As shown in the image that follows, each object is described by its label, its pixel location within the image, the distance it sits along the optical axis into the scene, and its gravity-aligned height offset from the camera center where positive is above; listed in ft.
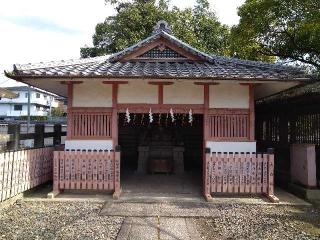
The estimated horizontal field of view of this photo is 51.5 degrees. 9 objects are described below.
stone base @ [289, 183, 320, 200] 29.48 -5.45
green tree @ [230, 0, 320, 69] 46.68 +16.48
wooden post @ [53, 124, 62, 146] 41.05 -0.24
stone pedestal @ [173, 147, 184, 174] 45.14 -3.88
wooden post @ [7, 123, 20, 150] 27.38 -0.51
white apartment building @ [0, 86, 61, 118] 233.96 +18.70
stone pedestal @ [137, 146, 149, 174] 45.19 -3.77
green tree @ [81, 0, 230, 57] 85.40 +27.79
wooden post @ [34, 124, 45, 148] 33.09 -0.50
